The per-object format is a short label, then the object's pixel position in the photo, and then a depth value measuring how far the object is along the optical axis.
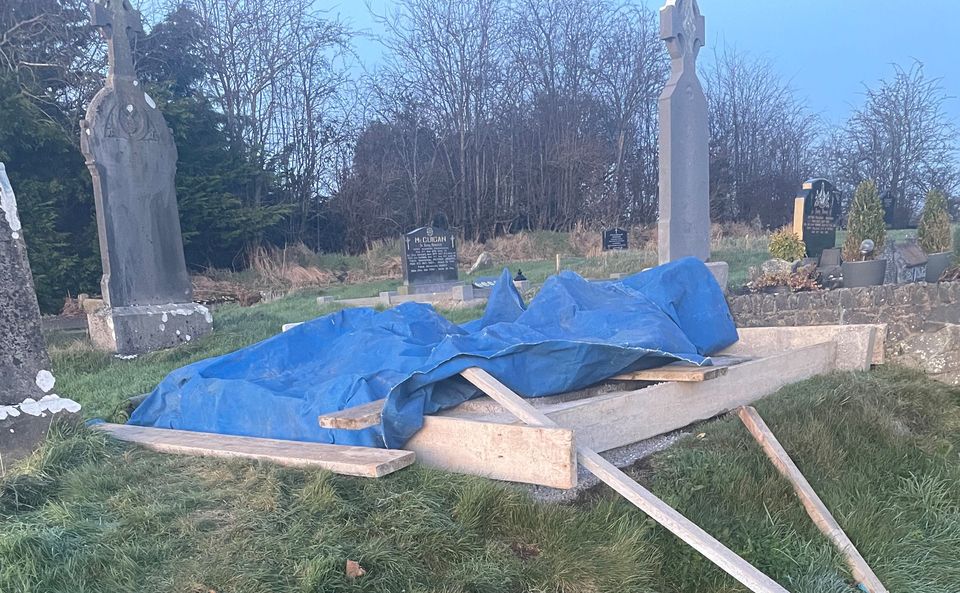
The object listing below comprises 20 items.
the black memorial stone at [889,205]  24.22
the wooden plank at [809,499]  3.04
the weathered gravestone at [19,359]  3.47
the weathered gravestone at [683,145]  9.95
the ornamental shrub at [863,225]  9.51
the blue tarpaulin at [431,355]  3.79
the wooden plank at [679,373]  3.80
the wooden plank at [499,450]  2.88
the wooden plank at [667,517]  2.51
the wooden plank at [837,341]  5.35
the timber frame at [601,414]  2.99
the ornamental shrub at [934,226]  10.12
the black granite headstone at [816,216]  11.21
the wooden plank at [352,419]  3.23
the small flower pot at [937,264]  8.61
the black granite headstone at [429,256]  13.45
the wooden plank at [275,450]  2.98
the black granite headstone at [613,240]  18.88
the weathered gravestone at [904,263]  8.96
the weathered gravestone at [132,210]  8.04
